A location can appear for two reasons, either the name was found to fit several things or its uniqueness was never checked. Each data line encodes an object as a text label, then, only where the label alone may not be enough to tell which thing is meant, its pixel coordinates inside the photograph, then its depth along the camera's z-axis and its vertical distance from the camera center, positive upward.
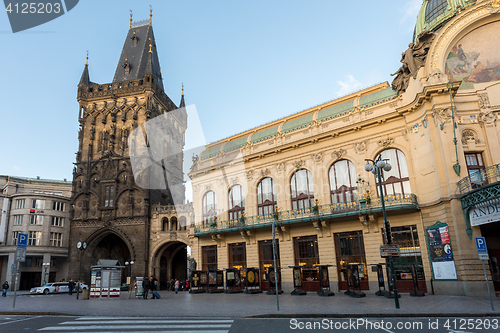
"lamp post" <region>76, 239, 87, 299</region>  29.10 +1.93
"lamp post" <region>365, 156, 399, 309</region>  15.31 +1.37
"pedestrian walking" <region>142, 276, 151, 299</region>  26.20 -1.50
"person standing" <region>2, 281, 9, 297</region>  34.33 -1.75
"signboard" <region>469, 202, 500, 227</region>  18.44 +1.89
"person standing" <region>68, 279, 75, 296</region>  35.81 -1.73
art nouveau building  22.22 +6.21
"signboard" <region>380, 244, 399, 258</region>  15.34 +0.15
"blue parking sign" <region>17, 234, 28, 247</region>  18.81 +1.67
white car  39.88 -2.12
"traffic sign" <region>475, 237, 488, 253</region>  14.58 +0.20
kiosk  28.17 -1.14
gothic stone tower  48.09 +13.29
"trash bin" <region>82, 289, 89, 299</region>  26.80 -1.91
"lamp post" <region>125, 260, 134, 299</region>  45.25 -0.68
